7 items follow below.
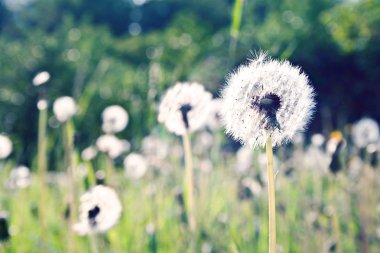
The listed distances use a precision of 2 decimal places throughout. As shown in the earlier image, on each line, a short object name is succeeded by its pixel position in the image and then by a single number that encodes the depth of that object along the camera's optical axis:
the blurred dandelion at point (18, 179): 2.30
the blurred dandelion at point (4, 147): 2.13
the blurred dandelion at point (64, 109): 1.93
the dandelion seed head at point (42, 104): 1.62
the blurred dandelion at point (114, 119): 2.60
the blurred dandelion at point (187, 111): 1.30
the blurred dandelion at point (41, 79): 1.50
